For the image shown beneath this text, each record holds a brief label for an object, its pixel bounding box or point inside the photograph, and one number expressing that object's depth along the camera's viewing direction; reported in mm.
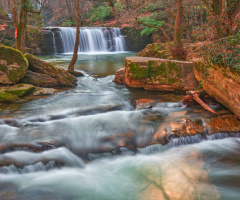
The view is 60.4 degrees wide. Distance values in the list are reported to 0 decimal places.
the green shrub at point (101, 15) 30877
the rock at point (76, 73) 11452
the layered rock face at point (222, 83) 5207
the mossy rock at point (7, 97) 7096
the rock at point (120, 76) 10148
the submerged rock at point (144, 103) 7066
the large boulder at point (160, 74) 8109
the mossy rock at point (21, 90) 7574
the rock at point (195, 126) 5386
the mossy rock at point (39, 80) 8552
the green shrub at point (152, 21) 19397
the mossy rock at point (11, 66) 7723
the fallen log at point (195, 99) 6232
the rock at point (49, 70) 9109
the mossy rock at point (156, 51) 12828
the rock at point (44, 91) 8199
